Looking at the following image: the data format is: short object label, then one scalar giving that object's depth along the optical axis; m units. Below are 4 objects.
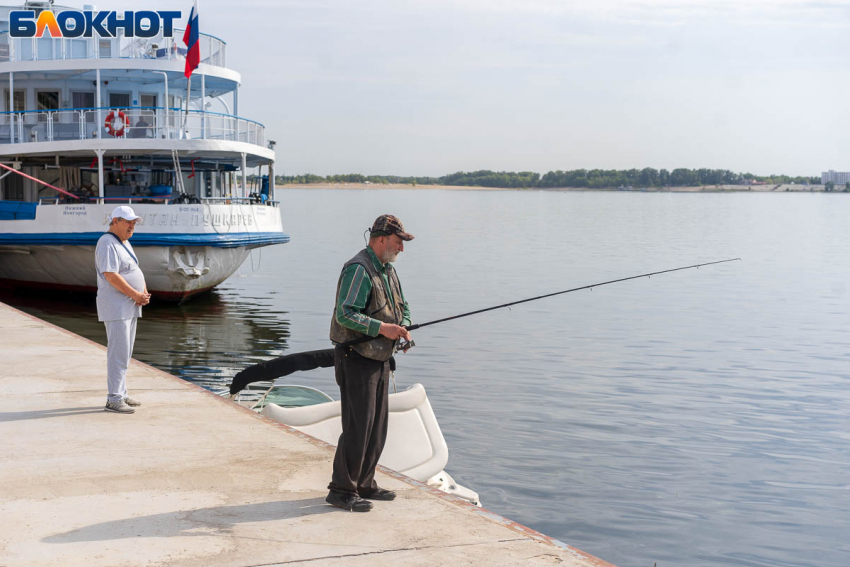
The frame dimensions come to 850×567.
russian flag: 19.22
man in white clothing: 7.12
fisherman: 5.15
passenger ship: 19.84
